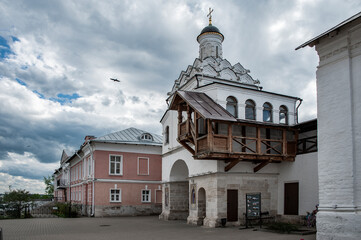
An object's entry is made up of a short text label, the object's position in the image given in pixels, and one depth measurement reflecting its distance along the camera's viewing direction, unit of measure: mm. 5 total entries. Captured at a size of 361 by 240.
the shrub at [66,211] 26016
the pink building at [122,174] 26406
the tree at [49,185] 70938
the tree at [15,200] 25141
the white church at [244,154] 15531
